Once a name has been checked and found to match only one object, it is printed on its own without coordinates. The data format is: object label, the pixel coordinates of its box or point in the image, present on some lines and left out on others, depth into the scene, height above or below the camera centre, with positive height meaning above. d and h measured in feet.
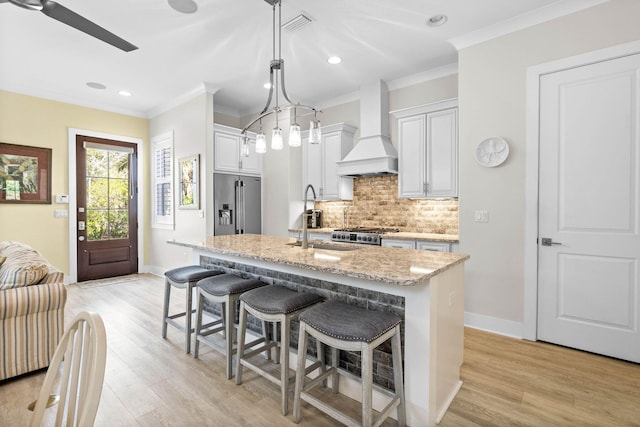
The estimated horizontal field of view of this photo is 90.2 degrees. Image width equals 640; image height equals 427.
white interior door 8.29 +0.07
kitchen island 5.63 -1.69
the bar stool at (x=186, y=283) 8.81 -2.09
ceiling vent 9.54 +5.77
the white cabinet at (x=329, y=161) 15.92 +2.56
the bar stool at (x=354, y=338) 5.08 -2.13
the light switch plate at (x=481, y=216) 10.43 -0.19
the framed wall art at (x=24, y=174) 14.52 +1.69
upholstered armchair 7.32 -2.51
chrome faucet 8.28 -0.65
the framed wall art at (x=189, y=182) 15.52 +1.43
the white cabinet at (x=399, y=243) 12.24 -1.31
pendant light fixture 7.89 +1.98
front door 16.87 +0.11
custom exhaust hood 14.11 +3.21
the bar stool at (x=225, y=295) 7.50 -2.06
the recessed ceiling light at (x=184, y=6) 8.79 +5.74
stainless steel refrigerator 15.75 +0.32
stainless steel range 13.19 -1.06
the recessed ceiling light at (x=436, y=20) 9.68 +5.87
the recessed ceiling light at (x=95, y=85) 14.53 +5.77
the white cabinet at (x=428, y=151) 12.34 +2.42
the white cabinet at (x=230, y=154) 15.88 +2.92
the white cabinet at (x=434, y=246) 11.46 -1.31
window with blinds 17.48 +1.69
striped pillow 7.66 -1.51
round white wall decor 10.02 +1.89
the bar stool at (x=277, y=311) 6.29 -2.06
